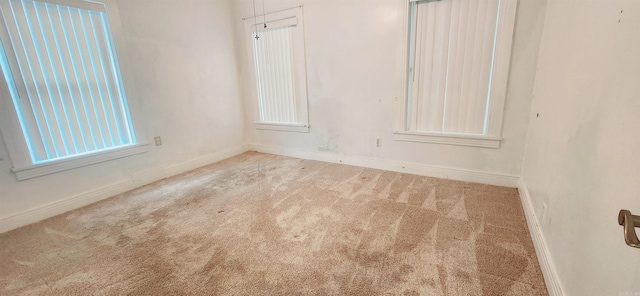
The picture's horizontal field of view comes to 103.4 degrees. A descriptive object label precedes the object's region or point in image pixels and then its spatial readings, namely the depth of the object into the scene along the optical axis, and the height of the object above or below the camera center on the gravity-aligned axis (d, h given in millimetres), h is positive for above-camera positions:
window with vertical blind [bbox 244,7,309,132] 3576 +299
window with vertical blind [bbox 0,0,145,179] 2199 +134
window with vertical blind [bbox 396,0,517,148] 2453 +120
